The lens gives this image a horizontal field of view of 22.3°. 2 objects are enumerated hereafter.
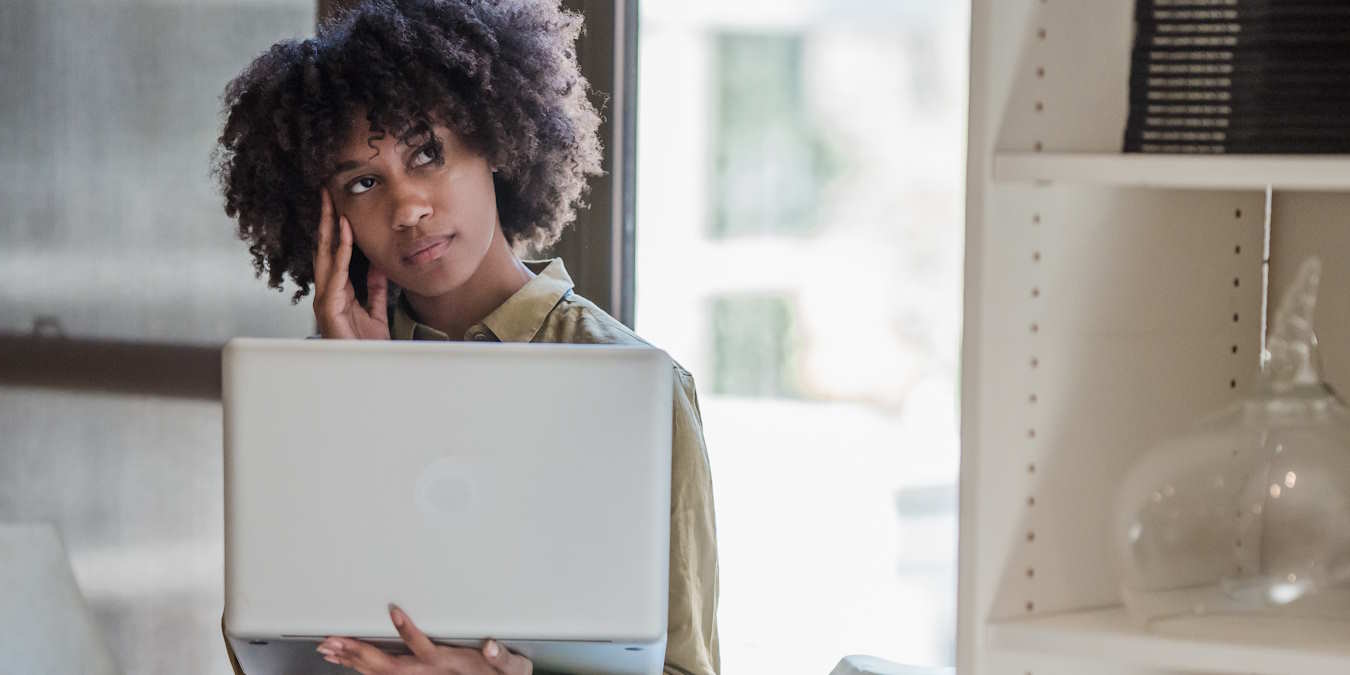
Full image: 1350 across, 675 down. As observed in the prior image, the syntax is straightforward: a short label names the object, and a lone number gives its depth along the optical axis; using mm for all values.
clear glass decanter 2537
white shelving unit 2536
